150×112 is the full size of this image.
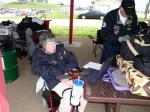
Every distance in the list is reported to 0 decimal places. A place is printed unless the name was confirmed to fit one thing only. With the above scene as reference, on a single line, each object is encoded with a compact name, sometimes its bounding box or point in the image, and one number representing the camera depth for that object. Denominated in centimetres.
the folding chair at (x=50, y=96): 140
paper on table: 132
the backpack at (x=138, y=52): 101
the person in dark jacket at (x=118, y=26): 167
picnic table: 103
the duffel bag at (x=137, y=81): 97
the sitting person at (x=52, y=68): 129
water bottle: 104
